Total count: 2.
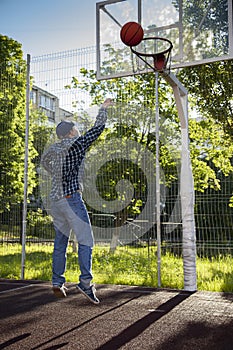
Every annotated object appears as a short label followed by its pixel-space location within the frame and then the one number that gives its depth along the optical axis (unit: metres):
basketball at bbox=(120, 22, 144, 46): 4.32
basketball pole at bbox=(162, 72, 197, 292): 5.46
